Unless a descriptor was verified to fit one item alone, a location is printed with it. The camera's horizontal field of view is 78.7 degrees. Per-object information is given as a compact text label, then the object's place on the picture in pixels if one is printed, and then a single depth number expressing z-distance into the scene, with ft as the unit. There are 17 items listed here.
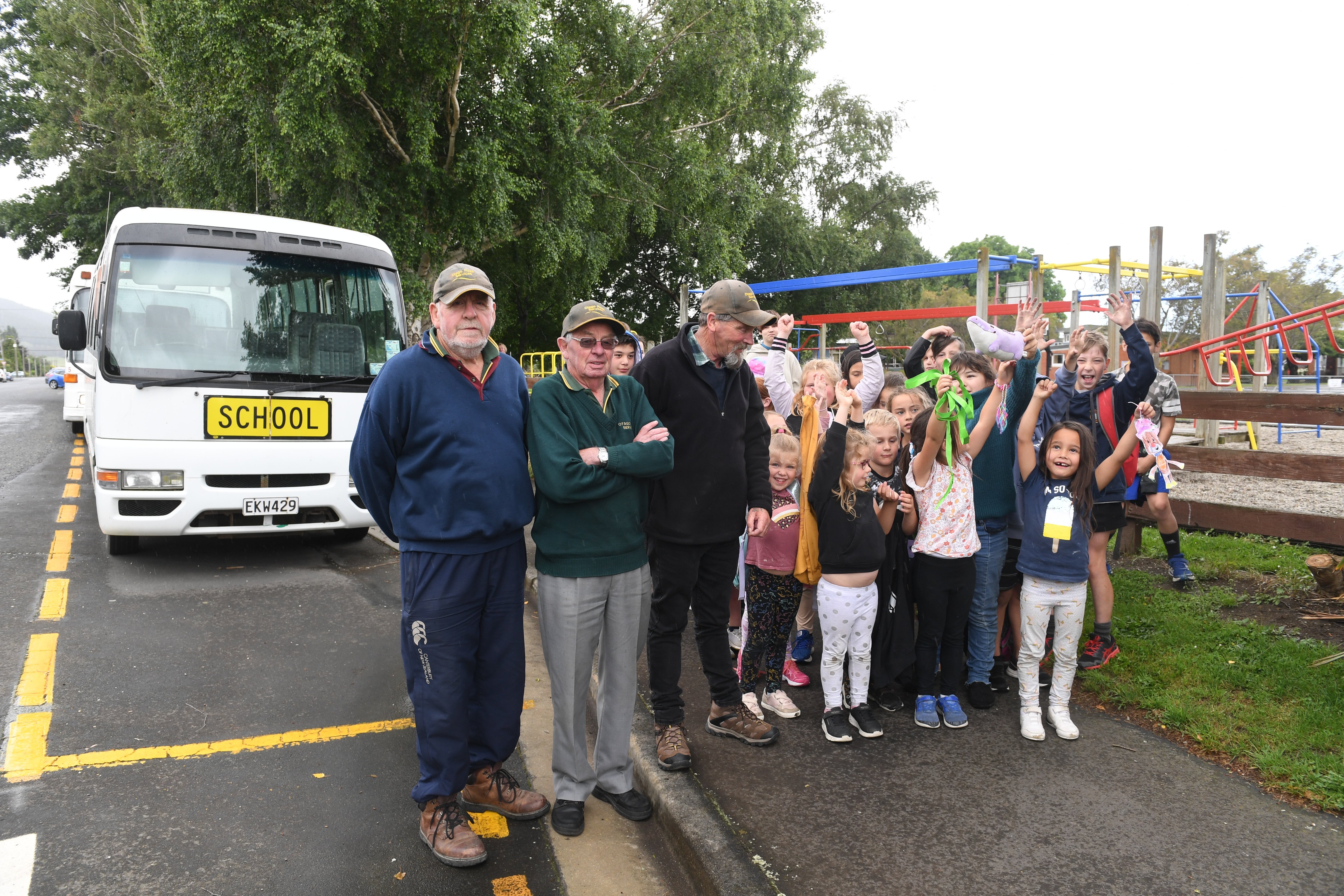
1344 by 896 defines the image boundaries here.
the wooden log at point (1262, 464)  18.02
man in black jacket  11.62
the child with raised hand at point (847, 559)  12.58
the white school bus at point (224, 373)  19.83
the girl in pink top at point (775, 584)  13.15
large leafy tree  40.45
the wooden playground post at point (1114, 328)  31.96
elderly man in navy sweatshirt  9.75
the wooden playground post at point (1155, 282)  30.73
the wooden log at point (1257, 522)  17.22
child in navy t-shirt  12.82
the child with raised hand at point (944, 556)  12.96
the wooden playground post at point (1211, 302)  35.45
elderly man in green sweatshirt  10.05
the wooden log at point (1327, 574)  16.33
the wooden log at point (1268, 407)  18.10
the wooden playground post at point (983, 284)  43.01
